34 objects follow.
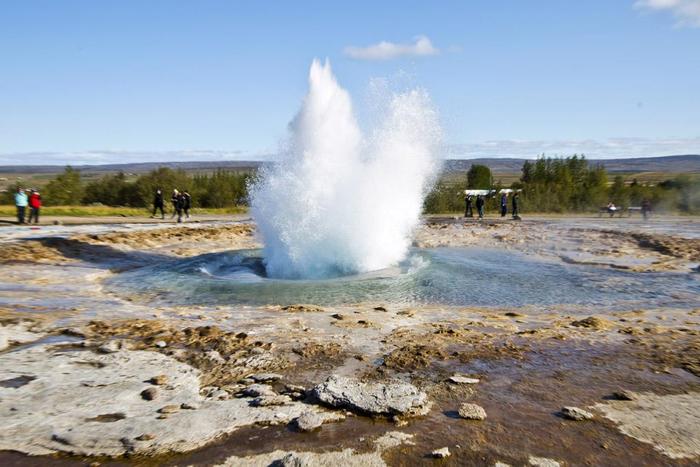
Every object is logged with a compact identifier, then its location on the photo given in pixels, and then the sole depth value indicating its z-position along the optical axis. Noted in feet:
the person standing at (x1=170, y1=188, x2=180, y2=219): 82.33
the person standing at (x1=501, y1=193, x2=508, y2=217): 105.91
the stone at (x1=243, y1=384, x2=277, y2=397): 16.55
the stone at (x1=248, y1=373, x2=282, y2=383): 17.78
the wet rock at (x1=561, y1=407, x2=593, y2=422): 15.11
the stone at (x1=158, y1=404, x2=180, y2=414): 15.34
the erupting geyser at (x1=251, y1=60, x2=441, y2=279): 42.83
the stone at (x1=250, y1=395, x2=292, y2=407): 15.80
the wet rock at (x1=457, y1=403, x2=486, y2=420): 15.05
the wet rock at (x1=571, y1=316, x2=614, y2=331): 25.13
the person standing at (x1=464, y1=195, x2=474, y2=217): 107.69
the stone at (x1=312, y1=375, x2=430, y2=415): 15.42
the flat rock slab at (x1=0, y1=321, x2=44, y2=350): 21.71
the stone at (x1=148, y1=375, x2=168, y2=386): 17.40
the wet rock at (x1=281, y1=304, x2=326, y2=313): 28.40
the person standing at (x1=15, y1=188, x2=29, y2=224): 67.46
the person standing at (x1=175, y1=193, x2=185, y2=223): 80.94
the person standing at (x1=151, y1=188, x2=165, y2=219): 85.76
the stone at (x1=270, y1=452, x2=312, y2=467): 12.50
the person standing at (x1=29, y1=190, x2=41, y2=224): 68.54
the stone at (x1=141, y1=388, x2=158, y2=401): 16.27
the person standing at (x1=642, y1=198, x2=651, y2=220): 103.86
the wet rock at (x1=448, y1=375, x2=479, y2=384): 17.76
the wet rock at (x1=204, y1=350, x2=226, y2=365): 19.63
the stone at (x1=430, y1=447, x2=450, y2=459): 12.93
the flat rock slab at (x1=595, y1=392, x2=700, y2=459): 13.76
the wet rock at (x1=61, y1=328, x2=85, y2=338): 22.81
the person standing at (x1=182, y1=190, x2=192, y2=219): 86.91
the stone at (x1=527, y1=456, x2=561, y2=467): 12.69
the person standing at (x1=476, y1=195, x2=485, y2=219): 103.14
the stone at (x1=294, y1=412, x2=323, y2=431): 14.37
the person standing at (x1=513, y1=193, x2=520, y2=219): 104.01
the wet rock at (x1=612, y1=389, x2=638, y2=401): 16.58
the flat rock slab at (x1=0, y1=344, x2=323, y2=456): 13.62
